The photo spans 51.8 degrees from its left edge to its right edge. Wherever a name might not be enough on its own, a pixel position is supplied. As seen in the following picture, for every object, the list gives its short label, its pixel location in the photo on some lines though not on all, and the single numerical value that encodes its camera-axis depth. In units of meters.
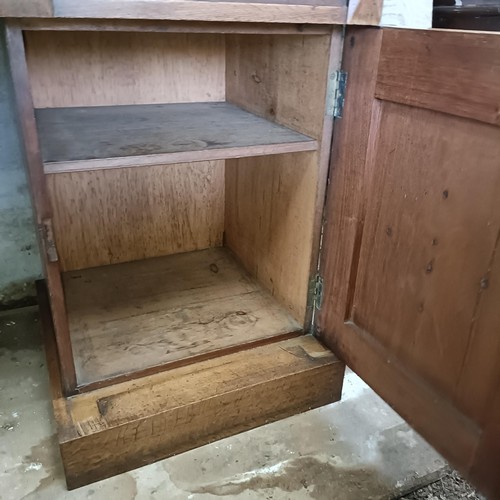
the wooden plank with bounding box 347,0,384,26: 1.04
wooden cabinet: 0.92
